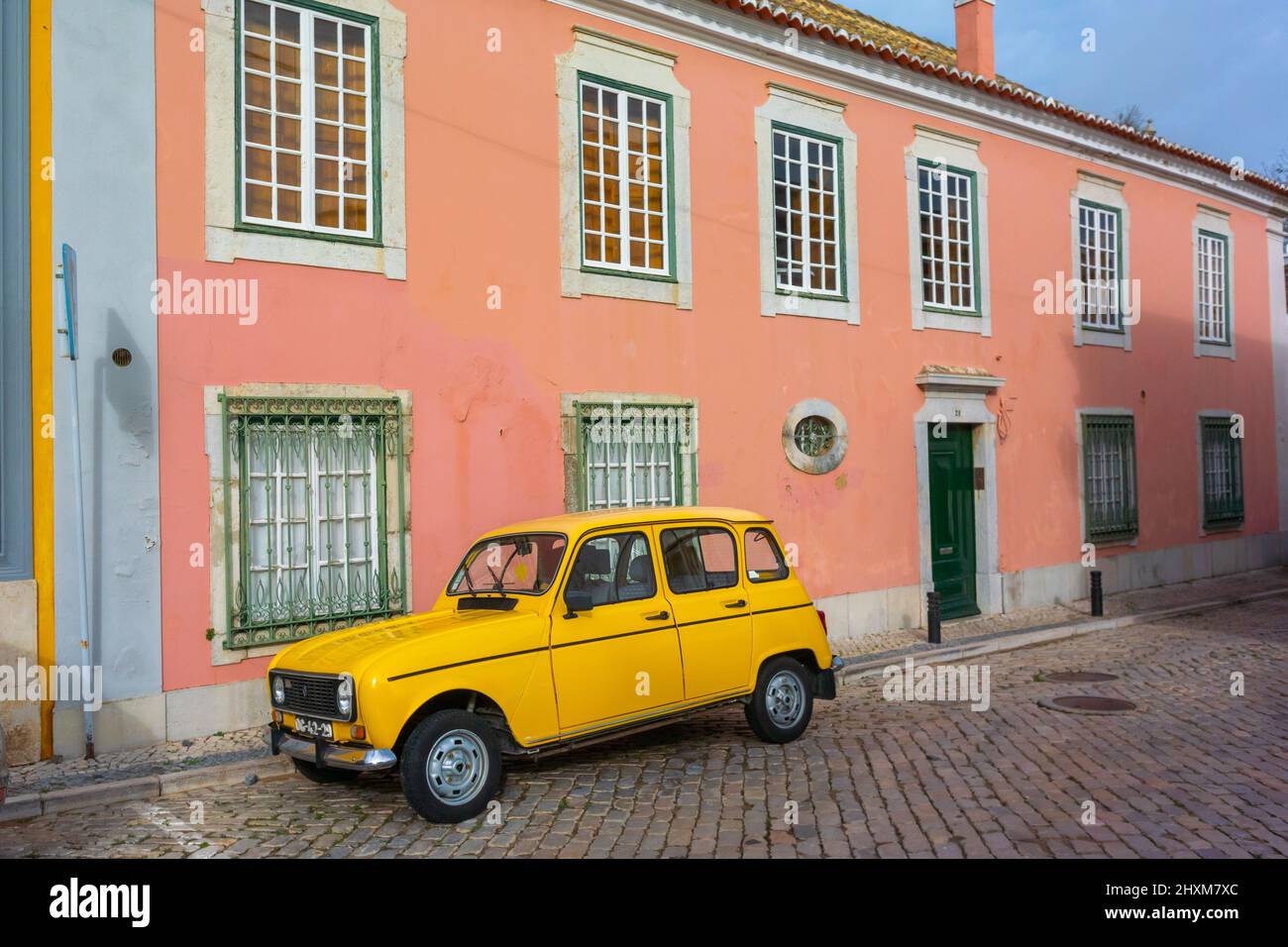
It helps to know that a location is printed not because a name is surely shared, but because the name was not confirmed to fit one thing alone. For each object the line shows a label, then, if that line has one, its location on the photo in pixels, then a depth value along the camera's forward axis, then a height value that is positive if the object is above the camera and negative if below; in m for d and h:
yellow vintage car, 6.04 -0.98
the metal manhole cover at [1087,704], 8.77 -1.81
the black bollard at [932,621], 12.34 -1.50
